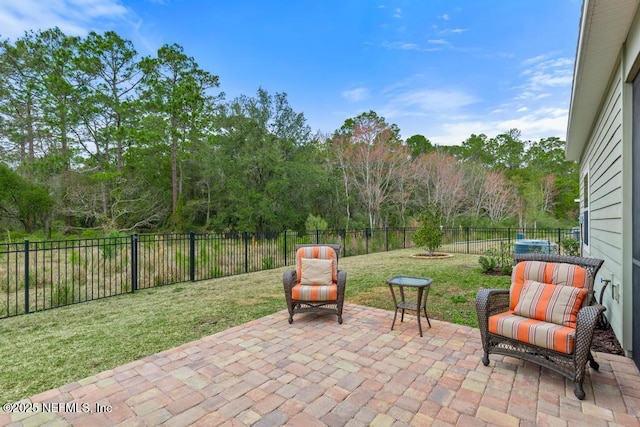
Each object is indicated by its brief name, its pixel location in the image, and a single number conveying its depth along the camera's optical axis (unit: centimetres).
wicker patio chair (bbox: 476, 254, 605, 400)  224
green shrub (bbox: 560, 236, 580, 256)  737
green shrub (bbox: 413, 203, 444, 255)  1052
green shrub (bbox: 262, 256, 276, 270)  862
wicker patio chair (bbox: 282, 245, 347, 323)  398
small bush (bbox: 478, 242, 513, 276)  729
